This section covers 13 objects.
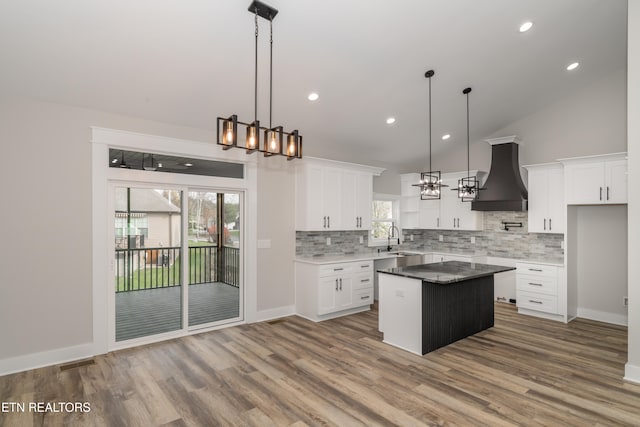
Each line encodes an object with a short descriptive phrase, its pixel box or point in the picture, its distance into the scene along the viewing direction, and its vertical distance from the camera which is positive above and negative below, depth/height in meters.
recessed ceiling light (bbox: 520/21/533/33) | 3.99 +2.20
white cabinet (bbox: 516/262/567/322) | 5.60 -1.26
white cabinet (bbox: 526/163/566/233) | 5.83 +0.29
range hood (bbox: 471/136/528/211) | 6.27 +0.61
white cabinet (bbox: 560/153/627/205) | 5.11 +0.55
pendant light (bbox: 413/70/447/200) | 4.55 +0.40
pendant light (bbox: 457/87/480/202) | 5.08 +0.39
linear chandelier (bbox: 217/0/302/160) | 2.79 +0.67
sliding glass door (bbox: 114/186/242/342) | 4.50 -0.64
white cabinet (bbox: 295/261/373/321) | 5.56 -1.23
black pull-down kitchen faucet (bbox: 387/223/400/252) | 7.76 -0.41
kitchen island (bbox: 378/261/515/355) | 4.22 -1.18
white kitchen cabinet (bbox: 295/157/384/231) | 5.84 +0.36
